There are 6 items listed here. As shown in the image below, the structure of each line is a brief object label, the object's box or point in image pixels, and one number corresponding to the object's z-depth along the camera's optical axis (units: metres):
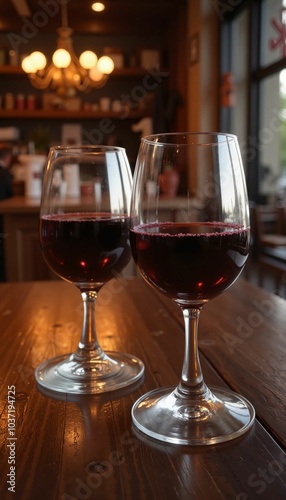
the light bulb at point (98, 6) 5.17
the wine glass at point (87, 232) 0.65
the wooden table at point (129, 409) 0.41
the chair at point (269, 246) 3.83
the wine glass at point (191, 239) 0.52
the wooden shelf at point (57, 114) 5.78
